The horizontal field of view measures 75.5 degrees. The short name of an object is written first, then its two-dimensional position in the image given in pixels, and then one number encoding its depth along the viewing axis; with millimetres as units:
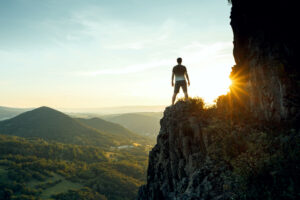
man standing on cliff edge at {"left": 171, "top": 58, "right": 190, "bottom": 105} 13341
